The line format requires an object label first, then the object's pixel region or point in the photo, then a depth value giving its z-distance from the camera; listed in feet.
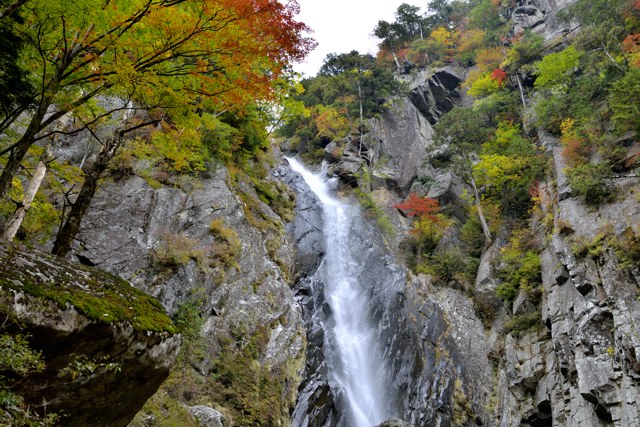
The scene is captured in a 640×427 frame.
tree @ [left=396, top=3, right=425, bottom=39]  154.92
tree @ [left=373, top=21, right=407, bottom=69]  143.54
